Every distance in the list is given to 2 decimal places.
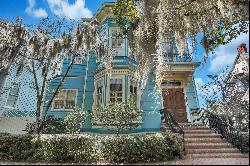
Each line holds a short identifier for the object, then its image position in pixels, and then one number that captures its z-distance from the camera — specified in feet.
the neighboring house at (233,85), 26.57
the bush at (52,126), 21.34
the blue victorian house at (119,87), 23.59
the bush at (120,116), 20.83
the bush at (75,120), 22.14
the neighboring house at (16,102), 23.02
